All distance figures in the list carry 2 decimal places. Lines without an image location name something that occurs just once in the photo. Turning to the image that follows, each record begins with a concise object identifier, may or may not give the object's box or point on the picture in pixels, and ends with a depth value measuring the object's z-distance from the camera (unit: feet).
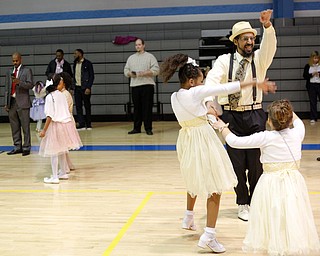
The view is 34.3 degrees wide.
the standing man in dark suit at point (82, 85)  35.29
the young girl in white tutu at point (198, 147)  11.50
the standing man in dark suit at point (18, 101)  24.88
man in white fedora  13.21
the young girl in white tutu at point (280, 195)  9.98
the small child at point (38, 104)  33.76
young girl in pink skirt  19.03
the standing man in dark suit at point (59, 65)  35.11
